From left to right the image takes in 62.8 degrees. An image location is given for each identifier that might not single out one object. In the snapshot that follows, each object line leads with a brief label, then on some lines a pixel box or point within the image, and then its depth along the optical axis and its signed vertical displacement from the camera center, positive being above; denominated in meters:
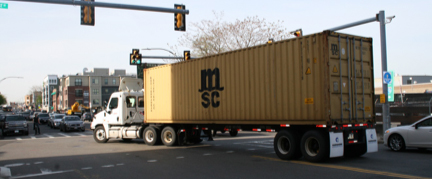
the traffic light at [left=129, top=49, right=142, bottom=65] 24.30 +3.39
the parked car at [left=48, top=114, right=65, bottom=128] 36.19 -1.36
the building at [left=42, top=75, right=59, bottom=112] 141.38 +8.49
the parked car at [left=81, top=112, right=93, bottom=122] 55.81 -1.38
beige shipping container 10.42 +0.69
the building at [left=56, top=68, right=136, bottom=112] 98.44 +6.14
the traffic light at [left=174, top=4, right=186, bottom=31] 14.77 +3.53
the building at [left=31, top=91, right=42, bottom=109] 180.00 +5.67
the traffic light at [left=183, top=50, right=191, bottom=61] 23.98 +3.50
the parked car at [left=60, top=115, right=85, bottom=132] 30.54 -1.46
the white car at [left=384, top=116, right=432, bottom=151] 11.95 -1.20
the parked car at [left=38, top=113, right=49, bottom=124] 47.67 -1.35
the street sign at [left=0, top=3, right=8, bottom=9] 11.99 +3.50
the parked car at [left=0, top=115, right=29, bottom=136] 26.44 -1.29
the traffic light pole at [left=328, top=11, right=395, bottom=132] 16.08 +1.80
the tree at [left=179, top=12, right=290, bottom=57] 33.12 +6.41
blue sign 16.28 +1.14
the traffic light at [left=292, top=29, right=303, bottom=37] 17.14 +3.47
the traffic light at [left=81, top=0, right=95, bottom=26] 13.38 +3.53
